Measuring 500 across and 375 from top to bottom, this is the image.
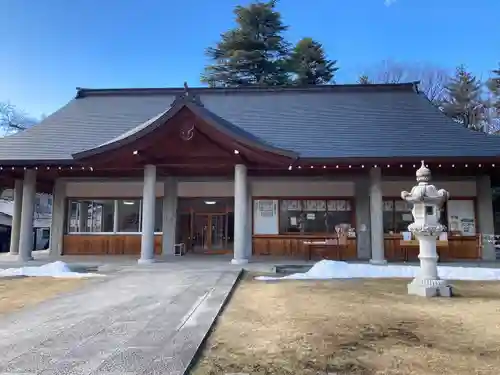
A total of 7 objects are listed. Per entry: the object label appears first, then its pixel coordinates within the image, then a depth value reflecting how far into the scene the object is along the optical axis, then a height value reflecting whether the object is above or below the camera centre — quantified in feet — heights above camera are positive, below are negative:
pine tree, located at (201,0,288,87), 98.37 +45.33
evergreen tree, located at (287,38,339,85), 100.99 +42.98
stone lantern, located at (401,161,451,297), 24.02 -0.25
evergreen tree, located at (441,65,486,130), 97.09 +31.53
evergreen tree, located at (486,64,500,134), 93.78 +30.32
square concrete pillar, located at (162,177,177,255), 45.78 +1.23
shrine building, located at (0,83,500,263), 36.78 +5.85
